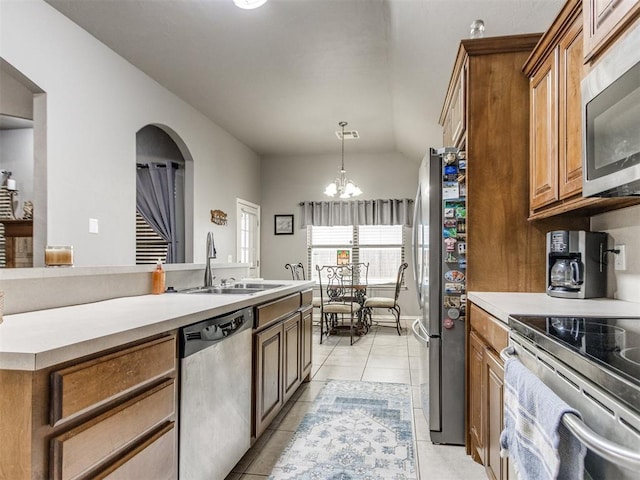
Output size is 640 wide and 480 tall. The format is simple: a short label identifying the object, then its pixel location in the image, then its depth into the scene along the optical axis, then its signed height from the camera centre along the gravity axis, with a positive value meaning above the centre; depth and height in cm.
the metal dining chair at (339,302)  498 -79
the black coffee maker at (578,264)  187 -10
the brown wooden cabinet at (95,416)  89 -46
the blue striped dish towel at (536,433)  81 -44
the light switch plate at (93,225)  312 +16
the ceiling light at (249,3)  209 +131
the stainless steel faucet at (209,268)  276 -17
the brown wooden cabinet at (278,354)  213 -71
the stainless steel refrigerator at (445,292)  229 -28
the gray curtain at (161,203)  502 +55
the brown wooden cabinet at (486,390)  157 -67
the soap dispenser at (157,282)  222 -21
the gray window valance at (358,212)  649 +55
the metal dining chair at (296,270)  668 -45
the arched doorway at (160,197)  496 +63
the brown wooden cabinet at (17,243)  363 +2
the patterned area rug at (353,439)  201 -118
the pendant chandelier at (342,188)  546 +80
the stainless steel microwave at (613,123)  111 +39
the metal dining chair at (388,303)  564 -85
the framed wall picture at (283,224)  697 +37
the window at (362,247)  661 -4
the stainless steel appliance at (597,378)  69 -30
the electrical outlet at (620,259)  182 -7
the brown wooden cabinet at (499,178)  212 +37
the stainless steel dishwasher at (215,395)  147 -64
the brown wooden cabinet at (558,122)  160 +56
